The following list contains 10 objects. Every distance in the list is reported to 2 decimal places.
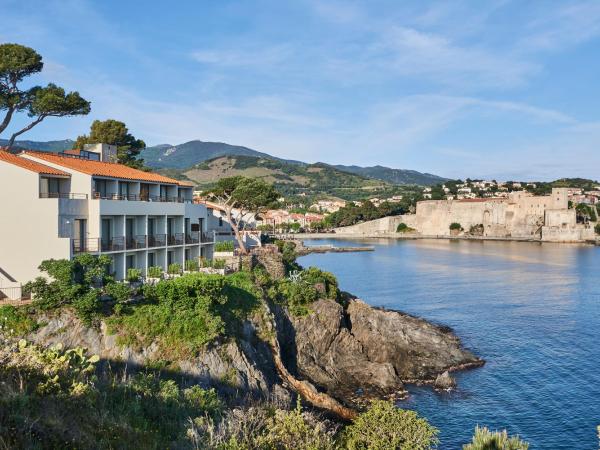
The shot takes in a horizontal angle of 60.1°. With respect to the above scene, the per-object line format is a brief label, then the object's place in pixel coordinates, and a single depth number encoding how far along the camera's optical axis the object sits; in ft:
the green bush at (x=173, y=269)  92.74
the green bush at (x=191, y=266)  98.70
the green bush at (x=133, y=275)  76.89
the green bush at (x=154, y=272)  86.58
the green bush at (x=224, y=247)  125.47
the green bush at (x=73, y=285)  61.98
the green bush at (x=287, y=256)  140.97
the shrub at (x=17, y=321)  58.23
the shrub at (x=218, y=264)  103.64
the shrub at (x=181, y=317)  63.82
